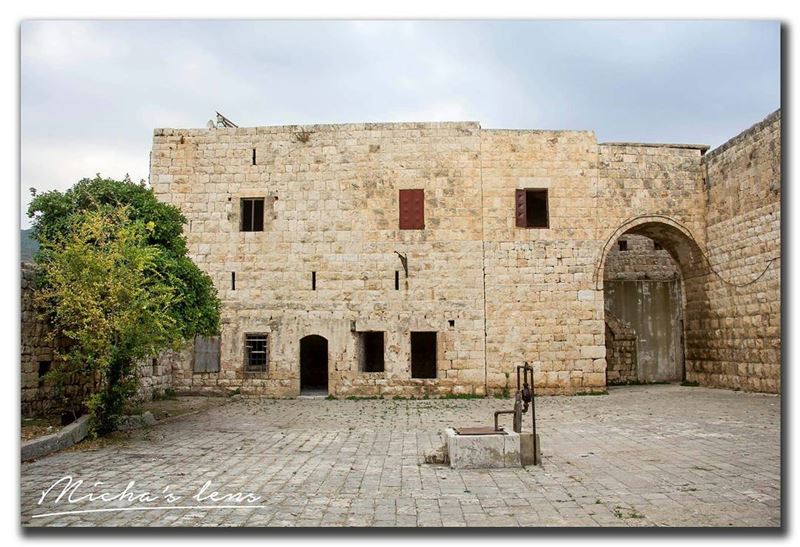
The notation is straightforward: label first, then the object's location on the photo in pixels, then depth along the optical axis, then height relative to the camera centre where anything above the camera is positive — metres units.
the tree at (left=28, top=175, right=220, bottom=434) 9.14 +0.37
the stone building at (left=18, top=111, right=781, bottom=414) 16.50 +1.82
